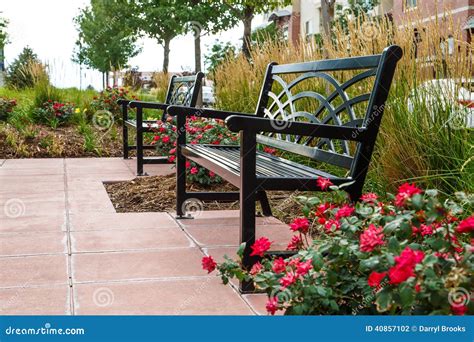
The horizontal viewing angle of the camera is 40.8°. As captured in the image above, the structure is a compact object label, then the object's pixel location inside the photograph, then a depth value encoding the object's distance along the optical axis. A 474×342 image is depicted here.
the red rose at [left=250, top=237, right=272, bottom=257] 2.33
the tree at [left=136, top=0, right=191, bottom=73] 18.86
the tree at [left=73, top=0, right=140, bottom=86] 34.91
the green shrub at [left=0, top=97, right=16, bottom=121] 10.31
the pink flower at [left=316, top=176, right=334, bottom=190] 2.53
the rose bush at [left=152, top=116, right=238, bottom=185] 5.48
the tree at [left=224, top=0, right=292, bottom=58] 13.30
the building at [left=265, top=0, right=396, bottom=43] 37.12
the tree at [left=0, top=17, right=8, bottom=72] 39.66
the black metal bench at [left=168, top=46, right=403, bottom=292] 2.76
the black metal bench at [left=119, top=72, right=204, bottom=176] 6.04
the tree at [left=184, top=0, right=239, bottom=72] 18.25
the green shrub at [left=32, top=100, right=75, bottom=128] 10.41
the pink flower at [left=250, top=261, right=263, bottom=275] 2.36
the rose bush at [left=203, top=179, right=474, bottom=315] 1.68
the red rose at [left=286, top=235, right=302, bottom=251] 2.50
